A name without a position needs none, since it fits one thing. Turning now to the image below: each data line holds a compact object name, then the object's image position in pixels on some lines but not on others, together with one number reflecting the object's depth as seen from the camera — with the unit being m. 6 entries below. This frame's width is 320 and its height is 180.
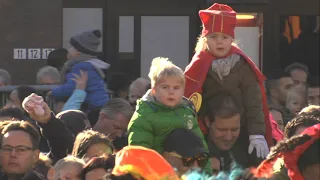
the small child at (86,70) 19.56
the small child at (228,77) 15.01
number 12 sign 28.50
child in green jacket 13.56
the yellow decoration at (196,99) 14.79
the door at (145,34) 29.28
